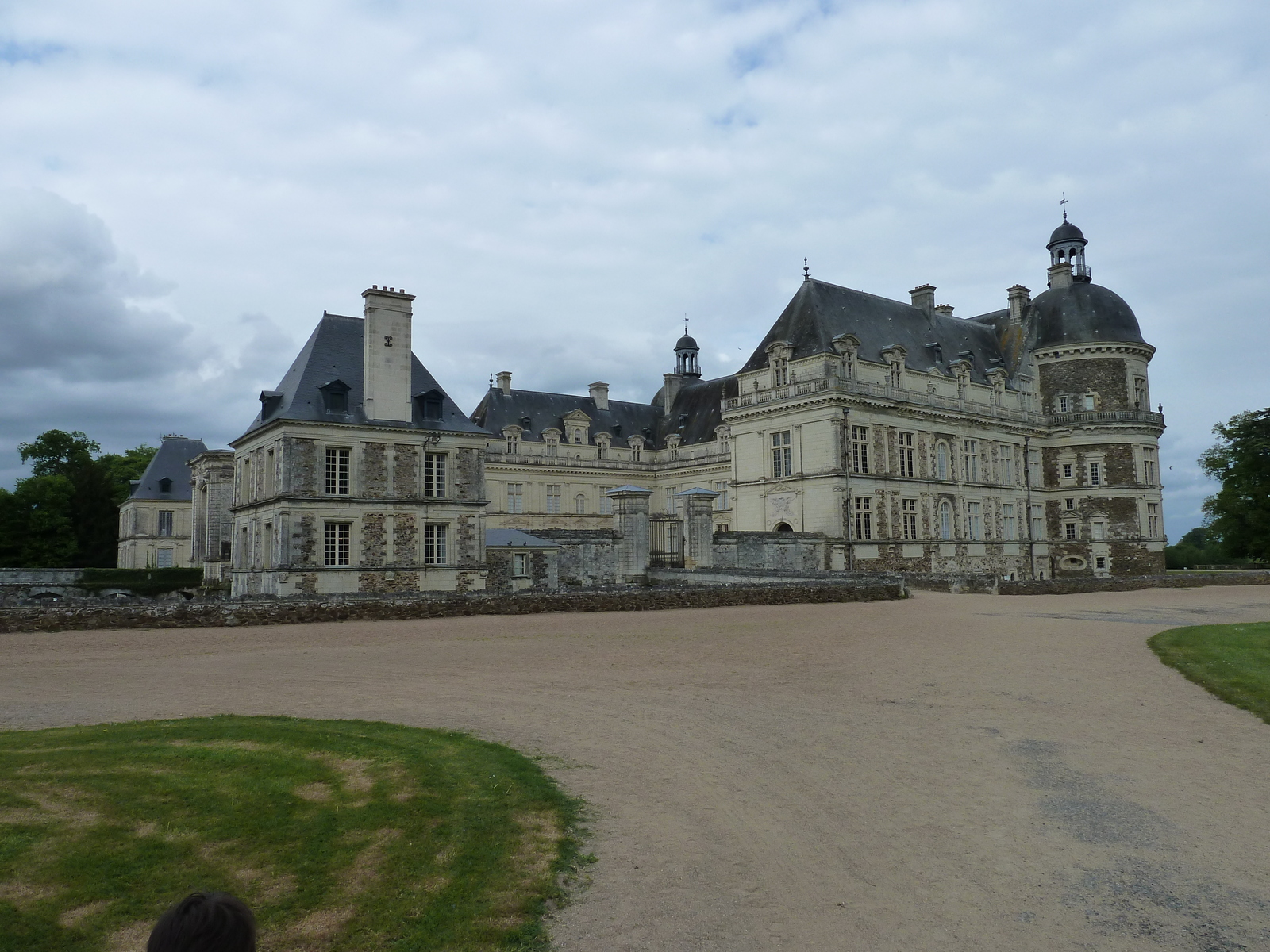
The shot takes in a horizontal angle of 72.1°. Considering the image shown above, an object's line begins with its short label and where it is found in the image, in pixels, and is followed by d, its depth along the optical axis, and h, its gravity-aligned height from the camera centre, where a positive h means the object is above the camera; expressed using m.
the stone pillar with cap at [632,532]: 31.92 +0.85
